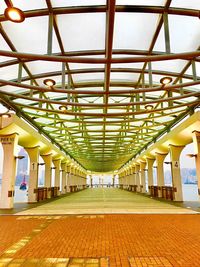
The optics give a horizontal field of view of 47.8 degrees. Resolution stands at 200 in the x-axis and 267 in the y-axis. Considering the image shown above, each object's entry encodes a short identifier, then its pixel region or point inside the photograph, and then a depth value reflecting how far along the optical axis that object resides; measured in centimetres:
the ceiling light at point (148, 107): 1134
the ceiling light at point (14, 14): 478
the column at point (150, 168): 2594
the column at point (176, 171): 1705
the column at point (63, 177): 3122
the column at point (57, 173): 2695
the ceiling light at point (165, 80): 795
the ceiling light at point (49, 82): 805
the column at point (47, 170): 2255
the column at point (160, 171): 2228
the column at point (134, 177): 3522
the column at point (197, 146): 1320
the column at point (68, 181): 3361
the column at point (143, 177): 2961
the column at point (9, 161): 1323
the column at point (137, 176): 3232
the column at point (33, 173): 1730
